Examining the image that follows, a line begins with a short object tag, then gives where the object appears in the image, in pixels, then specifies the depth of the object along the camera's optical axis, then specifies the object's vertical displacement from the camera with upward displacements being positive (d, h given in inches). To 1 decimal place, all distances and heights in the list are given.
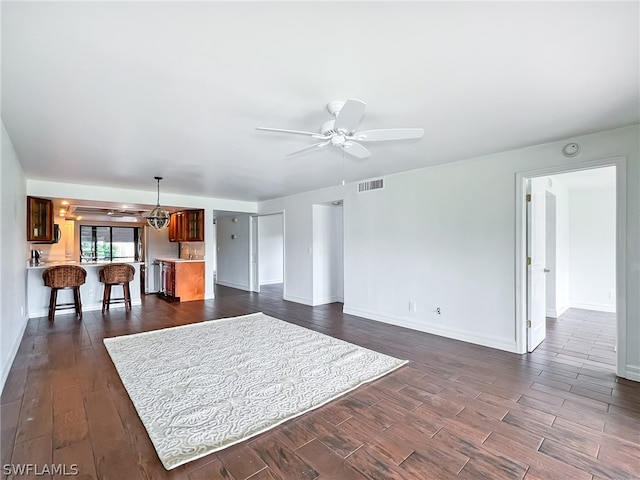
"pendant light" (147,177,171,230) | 227.1 +15.4
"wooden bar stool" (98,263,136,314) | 224.7 -28.0
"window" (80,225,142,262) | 411.8 -5.0
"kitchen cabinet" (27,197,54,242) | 203.6 +14.0
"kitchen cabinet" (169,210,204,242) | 287.0 +13.0
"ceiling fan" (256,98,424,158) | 85.6 +32.1
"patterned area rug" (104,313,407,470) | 83.4 -51.3
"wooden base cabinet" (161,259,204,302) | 278.2 -37.1
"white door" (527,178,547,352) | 144.2 -12.7
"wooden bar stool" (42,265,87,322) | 200.7 -26.4
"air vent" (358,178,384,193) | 200.8 +34.4
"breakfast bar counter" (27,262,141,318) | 211.3 -38.2
